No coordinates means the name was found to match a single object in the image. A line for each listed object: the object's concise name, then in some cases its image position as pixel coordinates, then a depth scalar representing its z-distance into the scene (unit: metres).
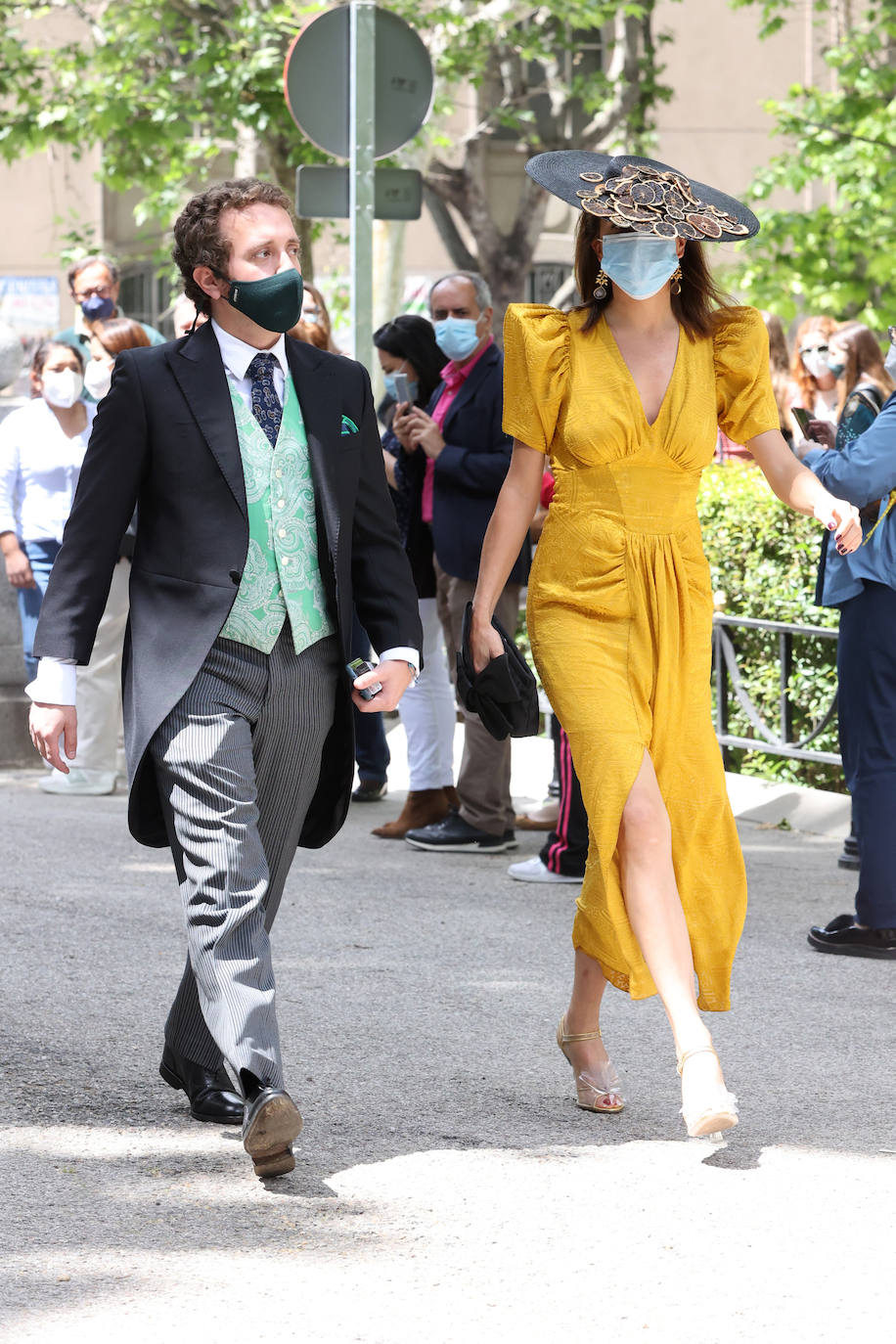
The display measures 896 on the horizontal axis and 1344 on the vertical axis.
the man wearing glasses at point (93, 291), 20.58
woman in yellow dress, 8.99
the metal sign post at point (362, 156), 17.56
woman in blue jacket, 12.62
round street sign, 17.62
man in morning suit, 8.10
